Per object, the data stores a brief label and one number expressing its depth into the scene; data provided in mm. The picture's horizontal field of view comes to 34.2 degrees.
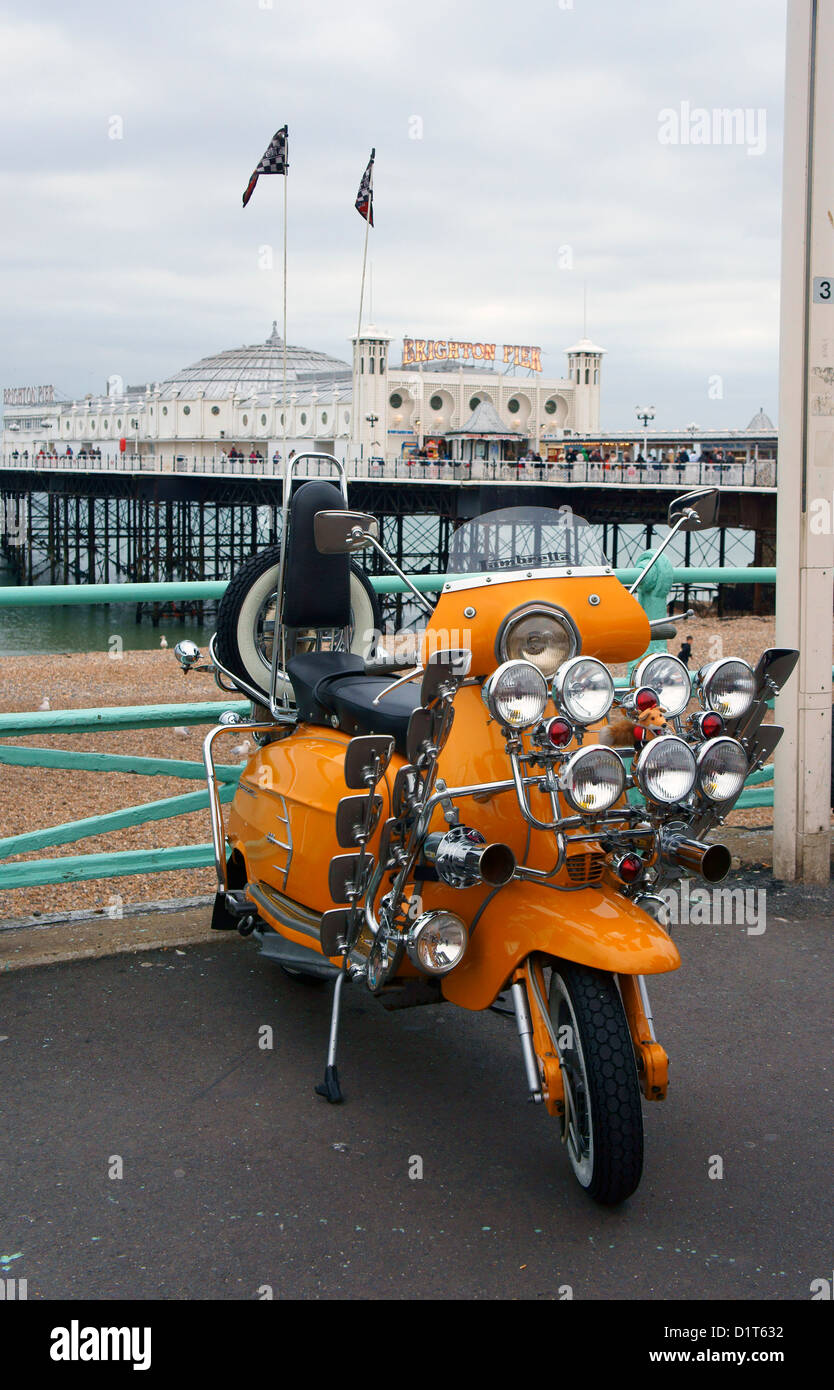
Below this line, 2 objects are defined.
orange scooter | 2908
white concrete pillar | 5133
